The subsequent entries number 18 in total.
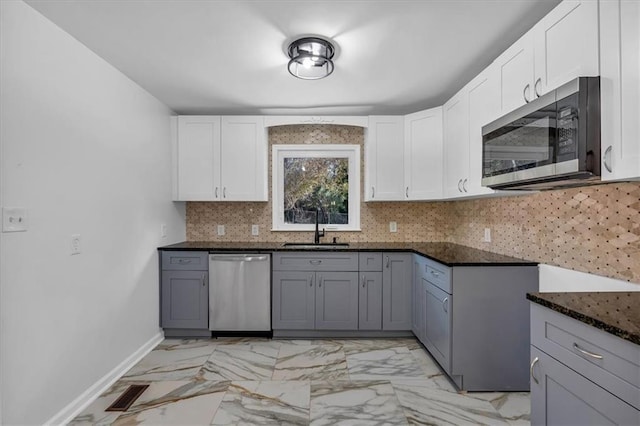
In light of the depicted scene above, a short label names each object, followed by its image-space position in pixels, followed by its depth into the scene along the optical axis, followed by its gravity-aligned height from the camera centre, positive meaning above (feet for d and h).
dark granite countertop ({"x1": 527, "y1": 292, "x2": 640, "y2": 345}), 3.46 -1.17
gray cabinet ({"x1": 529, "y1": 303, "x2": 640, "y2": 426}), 3.33 -1.82
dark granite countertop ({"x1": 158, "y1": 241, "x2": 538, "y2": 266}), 7.73 -1.08
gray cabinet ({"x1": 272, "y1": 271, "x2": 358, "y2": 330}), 10.55 -2.72
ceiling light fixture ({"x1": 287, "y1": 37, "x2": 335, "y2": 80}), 6.93 +3.41
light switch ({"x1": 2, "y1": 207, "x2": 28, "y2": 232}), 5.25 -0.09
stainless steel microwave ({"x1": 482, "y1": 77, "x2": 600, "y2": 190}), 4.49 +1.14
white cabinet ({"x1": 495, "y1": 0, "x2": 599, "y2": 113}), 4.69 +2.61
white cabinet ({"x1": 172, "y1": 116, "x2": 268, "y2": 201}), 11.46 +1.91
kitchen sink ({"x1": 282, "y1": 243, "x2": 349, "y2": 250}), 10.97 -1.08
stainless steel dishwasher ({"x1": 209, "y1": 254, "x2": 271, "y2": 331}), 10.52 -2.49
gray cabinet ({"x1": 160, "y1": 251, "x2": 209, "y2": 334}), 10.52 -2.44
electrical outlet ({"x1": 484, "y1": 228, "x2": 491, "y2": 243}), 9.69 -0.61
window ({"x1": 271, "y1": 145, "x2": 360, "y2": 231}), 12.57 +0.97
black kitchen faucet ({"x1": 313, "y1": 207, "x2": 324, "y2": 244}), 11.94 -0.76
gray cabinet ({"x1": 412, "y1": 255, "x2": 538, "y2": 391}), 7.53 -2.53
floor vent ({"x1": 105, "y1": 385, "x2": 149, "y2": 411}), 6.97 -4.03
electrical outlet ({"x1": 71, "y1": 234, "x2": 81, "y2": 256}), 6.68 -0.62
